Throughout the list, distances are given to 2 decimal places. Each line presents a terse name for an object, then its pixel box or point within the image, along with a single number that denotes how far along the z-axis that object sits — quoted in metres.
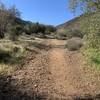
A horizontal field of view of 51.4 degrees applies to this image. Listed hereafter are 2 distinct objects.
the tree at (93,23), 4.80
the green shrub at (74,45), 10.21
